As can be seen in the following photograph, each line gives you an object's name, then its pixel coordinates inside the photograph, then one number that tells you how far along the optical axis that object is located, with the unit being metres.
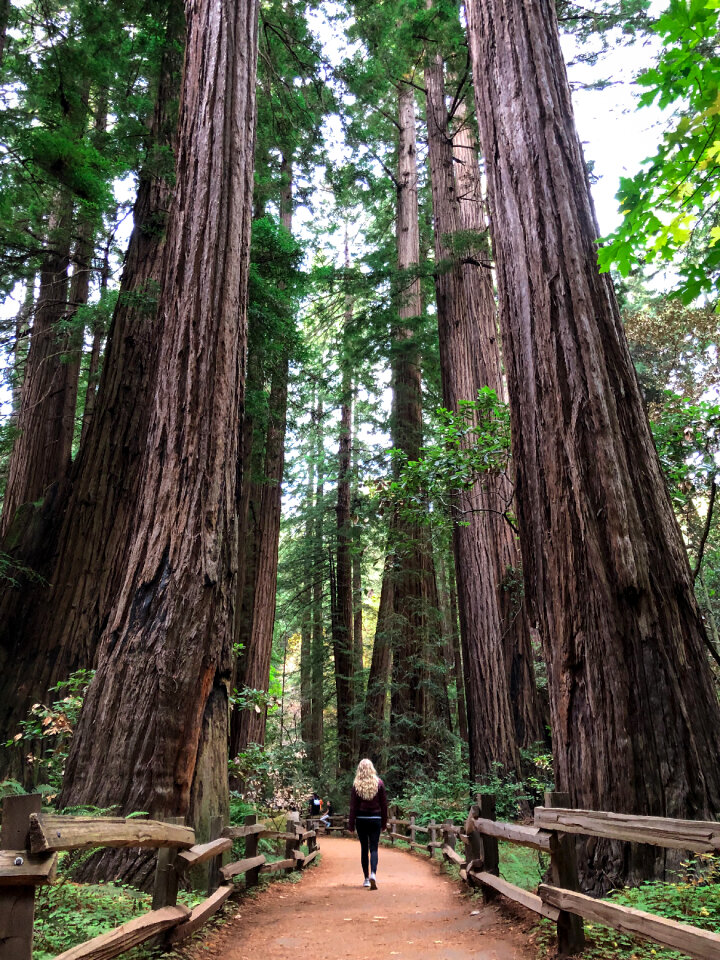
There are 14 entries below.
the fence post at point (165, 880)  4.18
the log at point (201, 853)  4.41
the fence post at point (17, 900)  2.38
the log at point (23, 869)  2.43
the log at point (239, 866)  5.94
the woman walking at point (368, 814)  8.32
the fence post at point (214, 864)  5.55
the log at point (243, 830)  5.97
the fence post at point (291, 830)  9.16
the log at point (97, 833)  2.51
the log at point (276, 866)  7.62
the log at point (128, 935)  2.89
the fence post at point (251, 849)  7.03
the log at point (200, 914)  4.31
